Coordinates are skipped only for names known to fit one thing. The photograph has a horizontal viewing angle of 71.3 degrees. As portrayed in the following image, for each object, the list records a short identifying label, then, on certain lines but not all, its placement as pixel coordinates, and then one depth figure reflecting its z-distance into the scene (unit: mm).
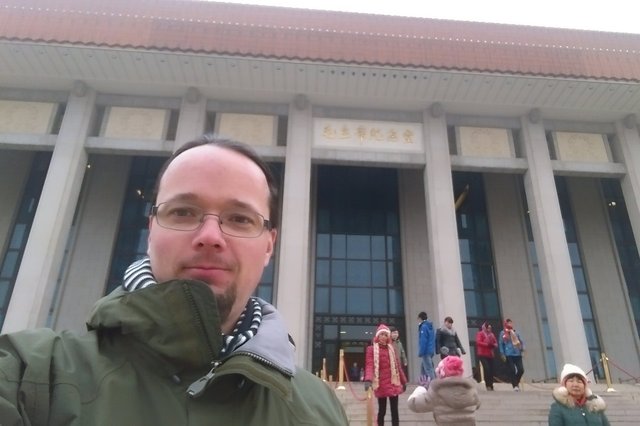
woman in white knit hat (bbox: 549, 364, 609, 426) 4301
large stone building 13906
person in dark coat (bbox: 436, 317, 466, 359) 10523
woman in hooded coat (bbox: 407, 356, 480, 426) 4770
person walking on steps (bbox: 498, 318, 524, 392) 11062
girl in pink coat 7059
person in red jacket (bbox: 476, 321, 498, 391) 11750
